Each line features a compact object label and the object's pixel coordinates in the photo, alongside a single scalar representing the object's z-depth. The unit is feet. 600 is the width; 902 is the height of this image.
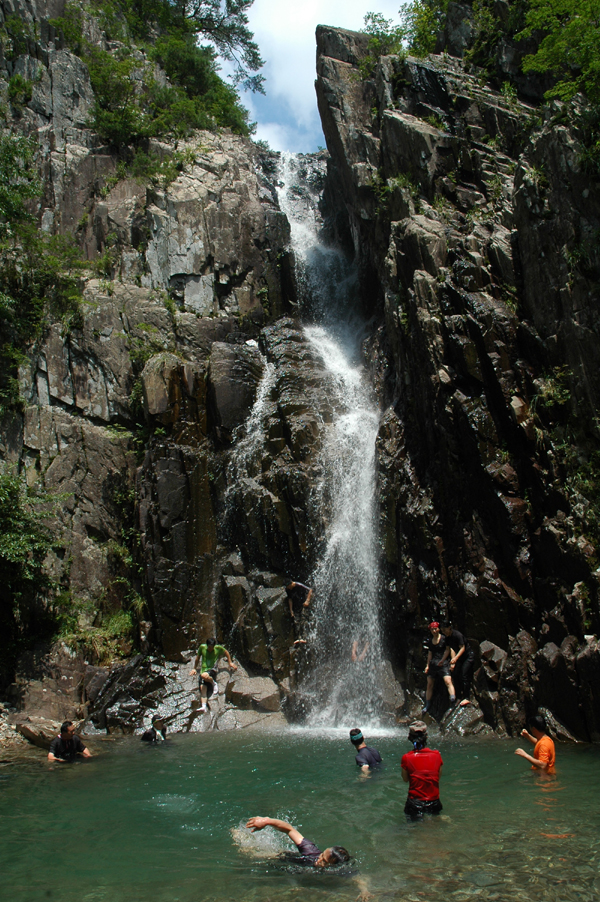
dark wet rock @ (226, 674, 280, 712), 48.73
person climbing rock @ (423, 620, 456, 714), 42.24
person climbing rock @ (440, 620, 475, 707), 41.81
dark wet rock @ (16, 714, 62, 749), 43.88
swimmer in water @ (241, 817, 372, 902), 20.86
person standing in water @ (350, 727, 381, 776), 31.45
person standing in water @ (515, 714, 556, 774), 29.19
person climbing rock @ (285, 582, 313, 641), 53.36
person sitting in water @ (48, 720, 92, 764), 38.50
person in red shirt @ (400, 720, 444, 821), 24.73
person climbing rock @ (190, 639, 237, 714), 49.58
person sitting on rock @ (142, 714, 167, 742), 43.37
